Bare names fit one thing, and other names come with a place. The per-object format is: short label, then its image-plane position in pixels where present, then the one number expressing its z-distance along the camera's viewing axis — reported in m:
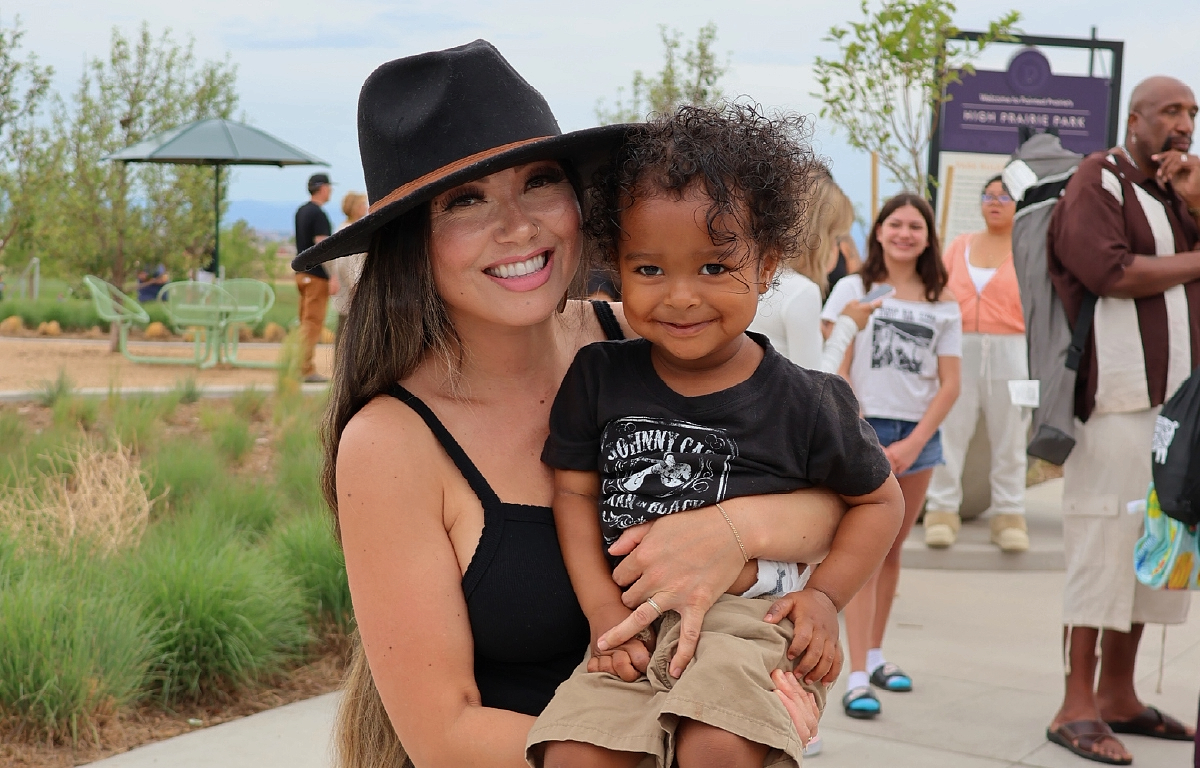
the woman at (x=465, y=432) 1.94
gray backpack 4.44
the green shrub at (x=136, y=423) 7.63
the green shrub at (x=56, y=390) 9.18
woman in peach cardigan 7.45
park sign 9.55
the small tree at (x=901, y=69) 8.98
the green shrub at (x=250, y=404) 9.68
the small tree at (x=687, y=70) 18.33
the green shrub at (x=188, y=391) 10.02
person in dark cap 12.55
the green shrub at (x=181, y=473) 6.50
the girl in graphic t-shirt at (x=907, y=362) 5.24
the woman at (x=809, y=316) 4.73
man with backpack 4.35
